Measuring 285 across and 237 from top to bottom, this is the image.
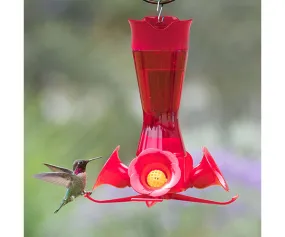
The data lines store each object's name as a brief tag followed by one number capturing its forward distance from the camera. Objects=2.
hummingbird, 4.63
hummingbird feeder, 4.55
